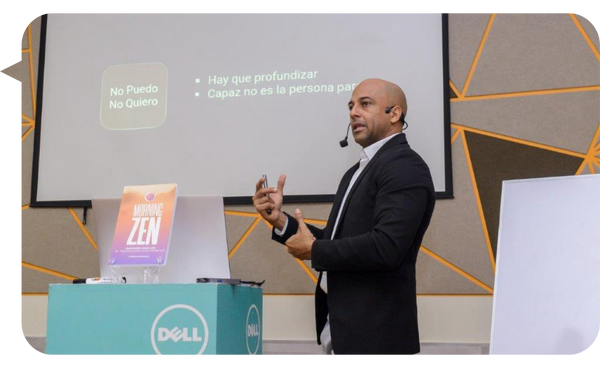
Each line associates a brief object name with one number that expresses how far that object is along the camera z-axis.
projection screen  3.58
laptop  2.34
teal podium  2.04
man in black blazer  2.09
